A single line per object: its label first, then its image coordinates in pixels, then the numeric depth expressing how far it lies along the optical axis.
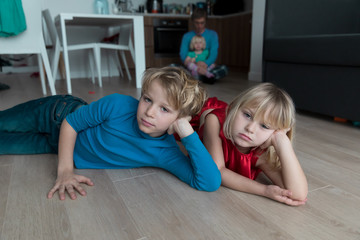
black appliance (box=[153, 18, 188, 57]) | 4.88
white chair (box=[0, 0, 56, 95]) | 2.06
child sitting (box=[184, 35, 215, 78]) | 3.33
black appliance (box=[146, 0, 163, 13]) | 5.01
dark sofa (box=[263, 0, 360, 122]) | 1.53
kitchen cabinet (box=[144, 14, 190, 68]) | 4.81
